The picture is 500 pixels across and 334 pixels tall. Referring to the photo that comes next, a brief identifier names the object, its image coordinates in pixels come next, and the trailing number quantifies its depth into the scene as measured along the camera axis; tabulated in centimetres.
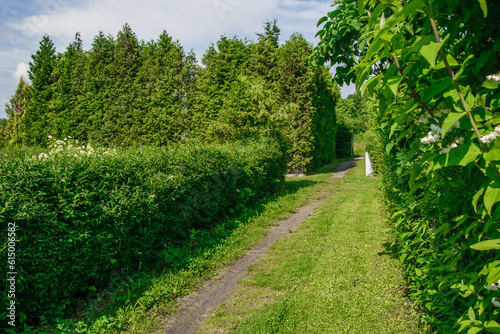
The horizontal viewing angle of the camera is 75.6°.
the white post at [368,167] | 1736
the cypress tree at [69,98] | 2267
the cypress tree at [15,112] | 2534
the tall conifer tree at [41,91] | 2361
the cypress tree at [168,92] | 2016
